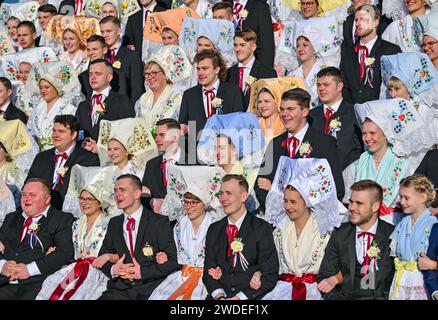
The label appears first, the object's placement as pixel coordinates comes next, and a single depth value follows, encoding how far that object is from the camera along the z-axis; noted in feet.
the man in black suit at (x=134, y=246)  34.99
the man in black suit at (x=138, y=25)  48.75
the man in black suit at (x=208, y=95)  41.39
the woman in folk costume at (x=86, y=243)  35.35
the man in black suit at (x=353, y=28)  43.88
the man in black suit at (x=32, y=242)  36.24
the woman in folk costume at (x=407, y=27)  42.27
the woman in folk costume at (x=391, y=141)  35.63
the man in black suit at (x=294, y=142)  36.55
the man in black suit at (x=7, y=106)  46.01
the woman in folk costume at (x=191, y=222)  34.76
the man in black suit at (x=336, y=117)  38.40
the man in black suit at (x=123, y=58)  45.88
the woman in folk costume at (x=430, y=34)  40.19
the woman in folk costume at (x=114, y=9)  49.75
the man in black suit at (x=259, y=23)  45.06
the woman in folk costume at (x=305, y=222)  33.50
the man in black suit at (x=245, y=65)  43.11
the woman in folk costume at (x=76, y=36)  48.26
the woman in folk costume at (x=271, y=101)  39.22
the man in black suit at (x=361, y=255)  32.48
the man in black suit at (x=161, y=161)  38.52
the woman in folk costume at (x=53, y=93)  44.34
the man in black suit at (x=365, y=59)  41.32
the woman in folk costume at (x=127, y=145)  39.27
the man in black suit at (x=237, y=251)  33.53
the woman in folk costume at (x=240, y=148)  37.24
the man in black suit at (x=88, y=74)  45.55
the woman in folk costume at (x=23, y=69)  46.89
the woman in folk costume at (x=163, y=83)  42.75
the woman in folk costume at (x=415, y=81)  38.09
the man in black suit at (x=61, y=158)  40.42
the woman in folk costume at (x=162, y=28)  45.83
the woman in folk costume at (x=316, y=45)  42.60
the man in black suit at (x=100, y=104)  42.80
